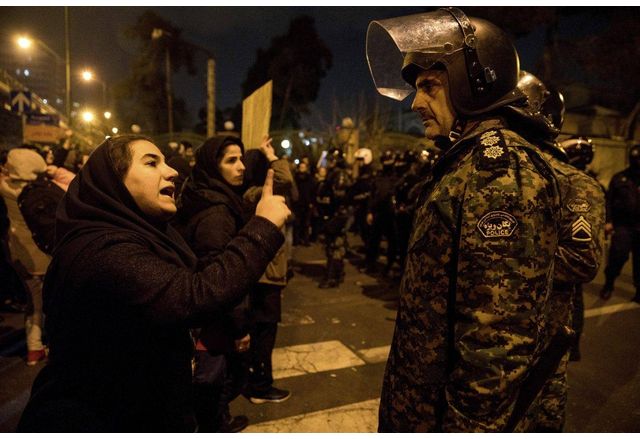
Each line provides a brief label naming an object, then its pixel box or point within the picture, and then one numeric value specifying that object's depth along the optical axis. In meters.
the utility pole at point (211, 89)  15.13
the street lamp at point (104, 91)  35.02
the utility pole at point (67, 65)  18.72
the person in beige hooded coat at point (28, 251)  4.28
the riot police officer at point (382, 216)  8.25
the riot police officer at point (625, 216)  6.25
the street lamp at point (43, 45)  17.03
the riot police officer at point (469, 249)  1.36
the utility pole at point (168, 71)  35.16
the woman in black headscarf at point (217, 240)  2.58
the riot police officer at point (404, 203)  6.93
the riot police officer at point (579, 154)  3.79
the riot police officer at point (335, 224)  7.24
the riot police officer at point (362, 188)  8.60
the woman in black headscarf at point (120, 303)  1.43
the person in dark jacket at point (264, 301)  3.25
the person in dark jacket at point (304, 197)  11.22
